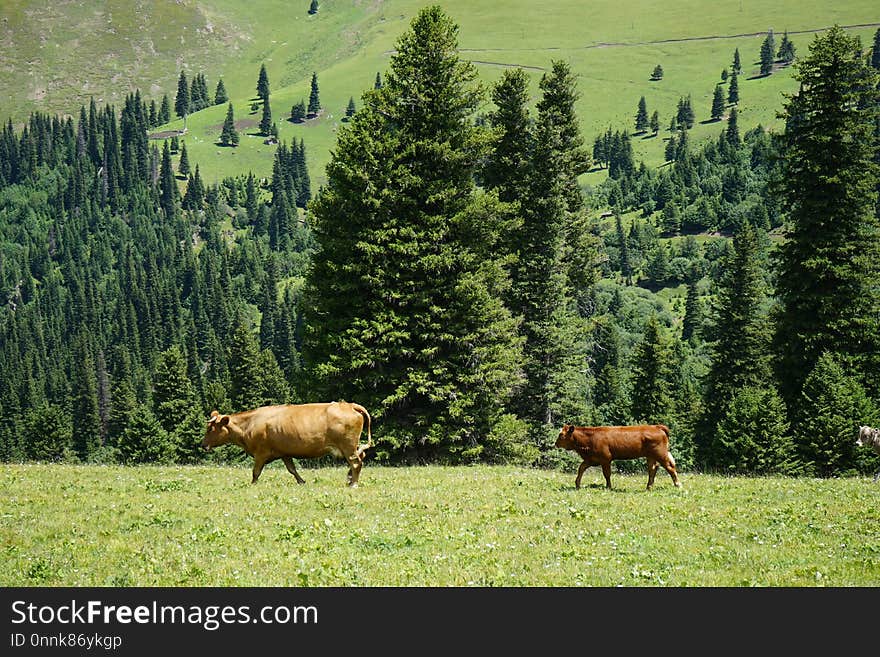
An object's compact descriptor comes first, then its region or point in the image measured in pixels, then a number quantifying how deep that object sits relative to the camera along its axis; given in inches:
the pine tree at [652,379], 2623.0
